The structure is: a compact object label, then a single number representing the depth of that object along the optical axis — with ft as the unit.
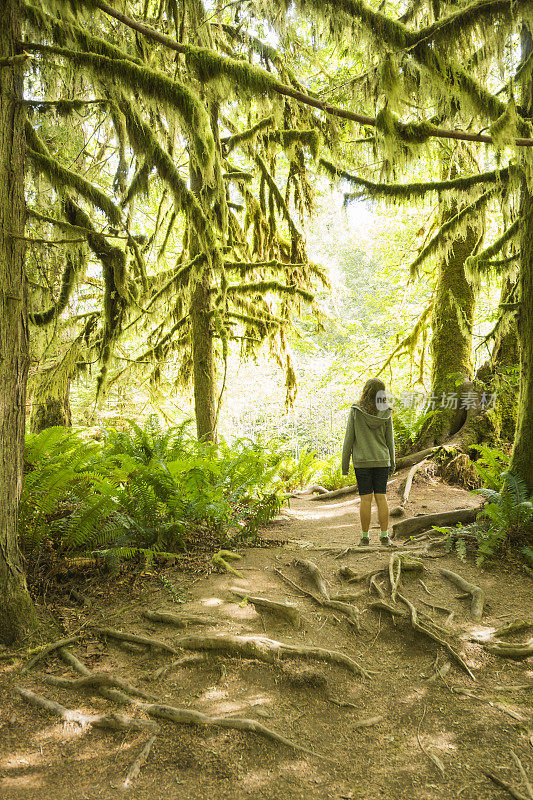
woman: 19.33
